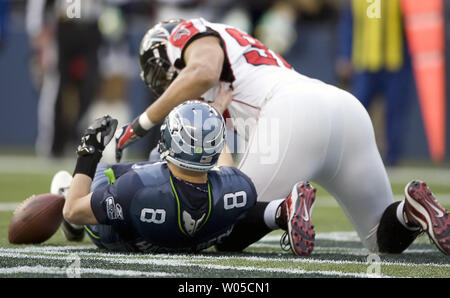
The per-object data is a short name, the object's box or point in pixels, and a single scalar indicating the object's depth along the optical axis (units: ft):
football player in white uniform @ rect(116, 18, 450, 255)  30.42
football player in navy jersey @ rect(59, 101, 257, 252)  27.63
